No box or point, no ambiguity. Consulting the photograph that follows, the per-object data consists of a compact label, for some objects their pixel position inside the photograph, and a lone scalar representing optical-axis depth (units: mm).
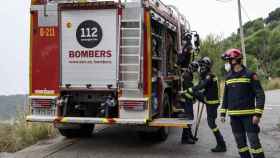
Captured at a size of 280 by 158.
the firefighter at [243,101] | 6559
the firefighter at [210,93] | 8438
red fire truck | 8148
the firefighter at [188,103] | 8969
